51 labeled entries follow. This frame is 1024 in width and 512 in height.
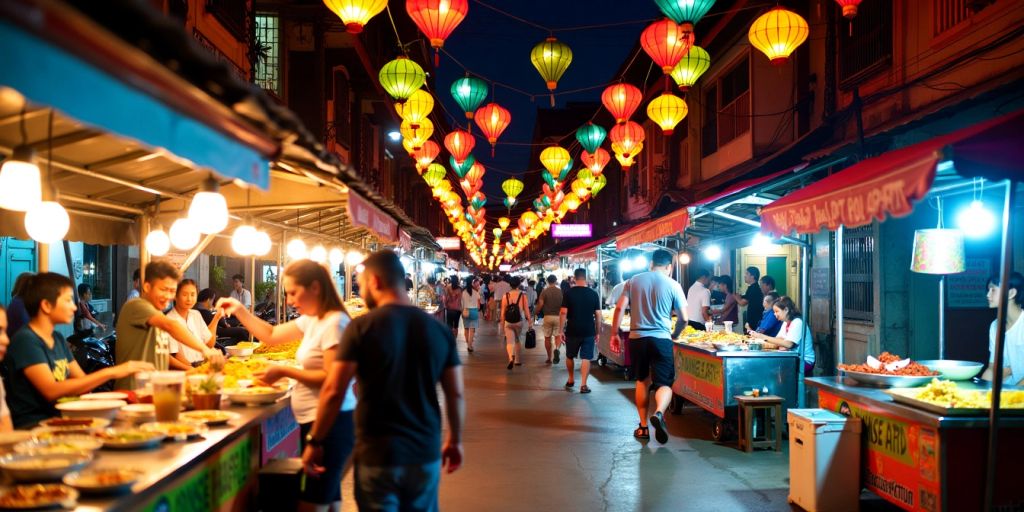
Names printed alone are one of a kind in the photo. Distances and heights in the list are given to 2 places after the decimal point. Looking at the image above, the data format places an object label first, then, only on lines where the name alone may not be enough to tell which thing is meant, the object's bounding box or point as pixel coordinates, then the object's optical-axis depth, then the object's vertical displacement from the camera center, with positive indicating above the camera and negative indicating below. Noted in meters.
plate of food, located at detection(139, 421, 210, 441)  4.54 -0.96
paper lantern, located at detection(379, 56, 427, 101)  13.16 +3.34
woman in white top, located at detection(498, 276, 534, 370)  18.22 -1.28
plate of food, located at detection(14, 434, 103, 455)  3.81 -0.90
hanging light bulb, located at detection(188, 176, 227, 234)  5.69 +0.46
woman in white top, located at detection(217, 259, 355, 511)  4.88 -0.64
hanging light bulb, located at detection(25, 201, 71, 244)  5.04 +0.32
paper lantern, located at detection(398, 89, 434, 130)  15.47 +3.32
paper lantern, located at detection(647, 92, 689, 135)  14.52 +3.06
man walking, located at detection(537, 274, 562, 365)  18.66 -0.80
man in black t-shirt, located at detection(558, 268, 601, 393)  14.78 -0.98
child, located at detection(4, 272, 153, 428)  4.70 -0.56
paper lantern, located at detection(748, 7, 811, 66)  10.66 +3.35
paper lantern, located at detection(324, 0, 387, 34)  9.75 +3.34
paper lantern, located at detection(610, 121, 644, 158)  15.97 +2.81
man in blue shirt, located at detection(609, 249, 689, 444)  10.09 -0.86
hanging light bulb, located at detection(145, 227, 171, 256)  8.12 +0.31
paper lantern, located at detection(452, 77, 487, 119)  13.71 +3.21
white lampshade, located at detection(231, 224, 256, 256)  8.26 +0.33
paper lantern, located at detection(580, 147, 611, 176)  19.56 +2.84
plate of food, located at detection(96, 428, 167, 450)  4.25 -0.94
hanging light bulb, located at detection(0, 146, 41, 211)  4.54 +0.52
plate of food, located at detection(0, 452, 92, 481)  3.46 -0.89
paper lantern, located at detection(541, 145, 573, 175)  18.30 +2.69
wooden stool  9.38 -1.84
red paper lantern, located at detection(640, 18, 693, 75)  11.01 +3.30
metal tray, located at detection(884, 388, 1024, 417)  5.76 -1.04
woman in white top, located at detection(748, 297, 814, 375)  10.24 -0.82
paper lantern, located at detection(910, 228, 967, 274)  7.35 +0.19
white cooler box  6.79 -1.71
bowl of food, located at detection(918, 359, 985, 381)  7.29 -0.93
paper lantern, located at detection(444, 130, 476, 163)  17.39 +2.91
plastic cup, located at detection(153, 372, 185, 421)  4.78 -0.77
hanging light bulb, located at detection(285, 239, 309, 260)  11.30 +0.32
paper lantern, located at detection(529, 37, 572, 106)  12.16 +3.41
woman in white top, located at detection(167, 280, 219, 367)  7.83 -0.48
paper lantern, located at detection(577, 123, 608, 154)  16.97 +3.01
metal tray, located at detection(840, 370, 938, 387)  7.00 -1.00
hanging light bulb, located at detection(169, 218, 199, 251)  6.86 +0.33
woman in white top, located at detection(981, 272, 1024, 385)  7.11 -0.61
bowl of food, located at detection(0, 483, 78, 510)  3.14 -0.95
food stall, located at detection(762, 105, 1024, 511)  4.90 -1.01
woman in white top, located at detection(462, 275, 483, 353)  22.69 -1.19
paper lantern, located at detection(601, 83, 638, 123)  14.16 +3.20
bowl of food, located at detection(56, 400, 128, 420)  4.88 -0.90
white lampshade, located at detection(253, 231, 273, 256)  8.41 +0.30
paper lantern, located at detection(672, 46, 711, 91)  12.66 +3.38
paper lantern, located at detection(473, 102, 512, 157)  15.00 +2.98
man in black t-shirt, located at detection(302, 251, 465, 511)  4.06 -0.70
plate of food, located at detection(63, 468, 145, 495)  3.36 -0.94
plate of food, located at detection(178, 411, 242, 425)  4.99 -0.96
